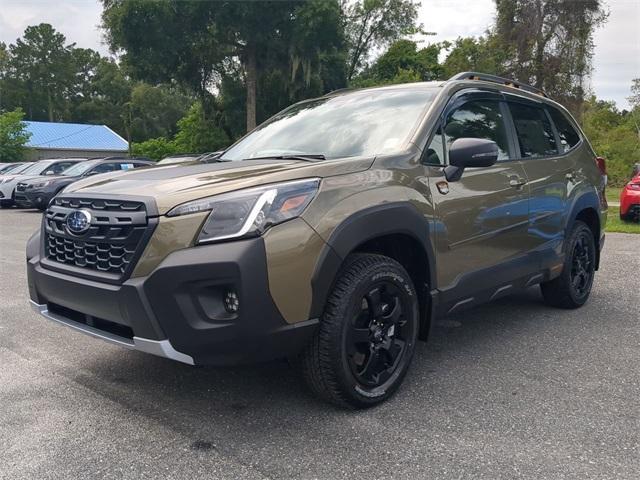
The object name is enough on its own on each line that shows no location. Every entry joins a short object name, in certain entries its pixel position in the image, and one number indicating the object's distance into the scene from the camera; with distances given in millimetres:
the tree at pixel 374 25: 36906
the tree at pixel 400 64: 39409
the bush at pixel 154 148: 39325
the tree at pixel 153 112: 61906
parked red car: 10984
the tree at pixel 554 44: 26688
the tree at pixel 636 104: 40031
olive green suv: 2529
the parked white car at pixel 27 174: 16922
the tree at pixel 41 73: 74250
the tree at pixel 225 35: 26188
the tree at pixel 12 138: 34188
